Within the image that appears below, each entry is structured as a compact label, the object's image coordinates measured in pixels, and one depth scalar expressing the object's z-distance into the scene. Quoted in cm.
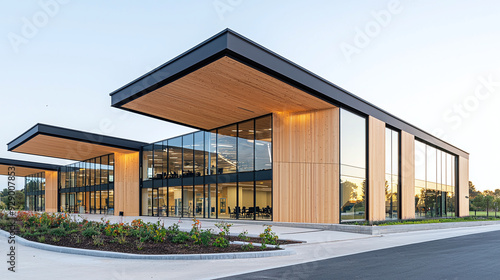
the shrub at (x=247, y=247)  1088
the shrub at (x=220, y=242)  1091
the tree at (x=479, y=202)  6438
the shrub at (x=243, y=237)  1215
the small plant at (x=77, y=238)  1157
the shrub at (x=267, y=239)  1121
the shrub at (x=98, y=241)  1101
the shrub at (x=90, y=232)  1255
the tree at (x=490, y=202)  6299
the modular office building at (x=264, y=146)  1669
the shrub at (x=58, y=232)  1294
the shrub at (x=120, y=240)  1118
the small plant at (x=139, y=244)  1040
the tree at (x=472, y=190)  10720
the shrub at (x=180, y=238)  1155
